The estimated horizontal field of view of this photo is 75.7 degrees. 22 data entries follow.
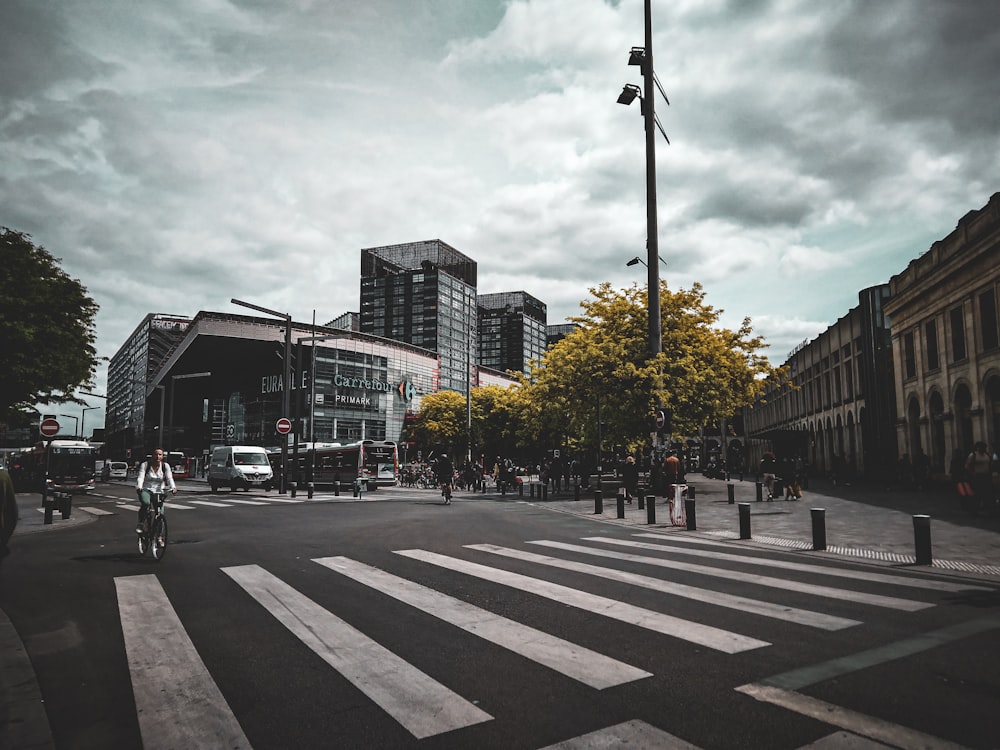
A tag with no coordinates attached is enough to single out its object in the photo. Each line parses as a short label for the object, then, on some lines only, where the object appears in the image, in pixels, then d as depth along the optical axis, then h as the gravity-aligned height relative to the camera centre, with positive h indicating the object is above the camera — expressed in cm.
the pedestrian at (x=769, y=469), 2147 -107
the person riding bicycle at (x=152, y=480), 941 -57
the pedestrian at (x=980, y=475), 1488 -87
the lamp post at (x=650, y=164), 1792 +790
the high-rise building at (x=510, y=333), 18838 +3173
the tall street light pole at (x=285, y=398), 2837 +205
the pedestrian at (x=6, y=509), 433 -45
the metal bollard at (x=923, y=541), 861 -139
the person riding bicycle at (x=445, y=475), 2361 -126
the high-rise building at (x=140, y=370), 12862 +1624
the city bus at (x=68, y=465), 3369 -121
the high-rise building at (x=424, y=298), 13800 +3146
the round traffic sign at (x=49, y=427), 1737 +43
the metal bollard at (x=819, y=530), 1009 -144
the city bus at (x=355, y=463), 3806 -133
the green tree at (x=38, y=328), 2614 +486
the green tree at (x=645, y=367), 2603 +294
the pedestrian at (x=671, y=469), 1889 -88
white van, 3550 -151
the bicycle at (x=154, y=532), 933 -130
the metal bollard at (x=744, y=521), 1162 -149
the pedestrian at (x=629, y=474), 2145 -115
